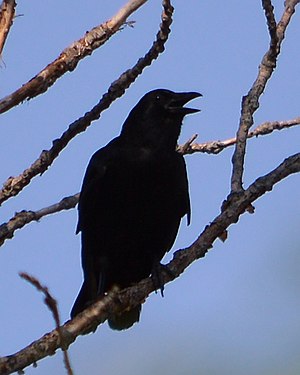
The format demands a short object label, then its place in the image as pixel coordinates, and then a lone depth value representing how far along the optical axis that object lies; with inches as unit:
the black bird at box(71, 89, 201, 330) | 413.1
